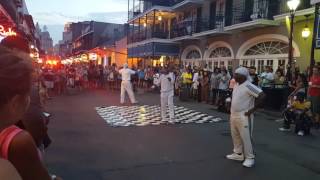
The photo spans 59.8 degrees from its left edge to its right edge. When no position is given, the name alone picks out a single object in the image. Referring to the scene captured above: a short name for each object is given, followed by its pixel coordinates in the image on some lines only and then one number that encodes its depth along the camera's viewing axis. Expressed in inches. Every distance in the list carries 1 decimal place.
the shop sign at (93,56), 1117.9
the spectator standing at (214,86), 496.9
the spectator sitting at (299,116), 290.1
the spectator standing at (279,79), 432.3
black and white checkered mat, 330.6
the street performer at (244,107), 192.6
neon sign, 298.6
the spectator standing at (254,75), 387.5
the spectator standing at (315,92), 331.9
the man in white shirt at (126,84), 490.4
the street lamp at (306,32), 483.0
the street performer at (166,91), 336.1
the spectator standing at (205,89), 523.4
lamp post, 416.5
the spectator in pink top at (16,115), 40.4
